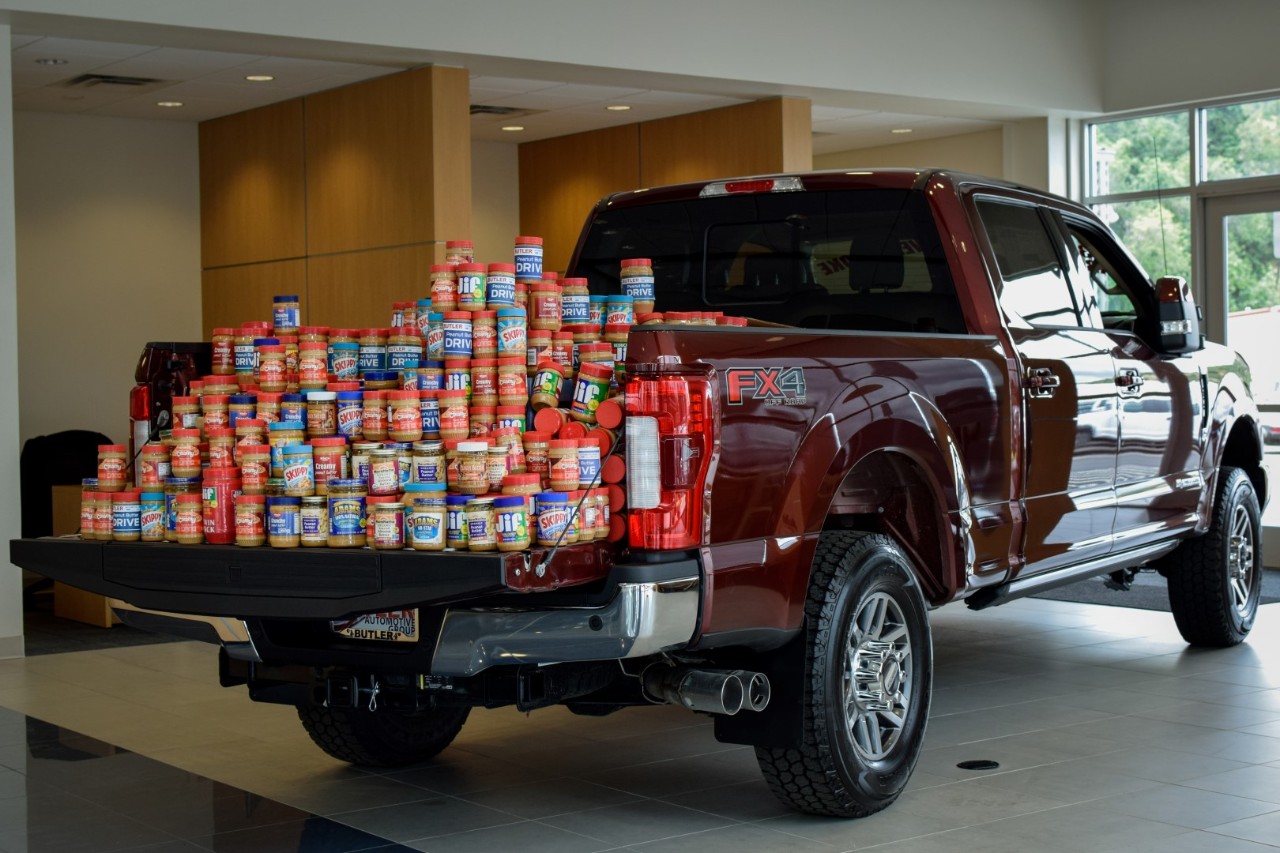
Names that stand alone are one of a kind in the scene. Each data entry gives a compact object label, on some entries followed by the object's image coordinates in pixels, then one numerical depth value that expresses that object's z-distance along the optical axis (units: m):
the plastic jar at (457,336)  3.73
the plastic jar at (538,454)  3.49
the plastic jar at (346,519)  3.50
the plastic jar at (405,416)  3.61
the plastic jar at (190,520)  3.74
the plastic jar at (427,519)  3.37
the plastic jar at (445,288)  3.80
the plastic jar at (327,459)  3.65
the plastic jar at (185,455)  3.84
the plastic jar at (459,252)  4.13
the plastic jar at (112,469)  4.02
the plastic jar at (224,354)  4.19
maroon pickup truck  3.39
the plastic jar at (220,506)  3.70
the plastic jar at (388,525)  3.43
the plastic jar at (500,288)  3.82
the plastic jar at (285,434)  3.74
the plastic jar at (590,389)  3.70
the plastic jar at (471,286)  3.79
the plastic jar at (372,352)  3.97
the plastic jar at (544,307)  3.91
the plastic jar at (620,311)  4.09
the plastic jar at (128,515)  3.86
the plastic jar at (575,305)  4.01
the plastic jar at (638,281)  4.27
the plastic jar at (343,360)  3.95
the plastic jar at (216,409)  3.96
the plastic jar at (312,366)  3.87
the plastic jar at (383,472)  3.52
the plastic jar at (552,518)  3.33
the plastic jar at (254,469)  3.68
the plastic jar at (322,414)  3.80
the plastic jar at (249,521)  3.62
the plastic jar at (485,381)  3.68
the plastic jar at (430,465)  3.51
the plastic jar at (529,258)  4.03
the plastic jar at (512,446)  3.51
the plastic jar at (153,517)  3.85
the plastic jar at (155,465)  3.92
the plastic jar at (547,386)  3.71
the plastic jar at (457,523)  3.36
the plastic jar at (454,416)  3.61
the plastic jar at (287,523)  3.57
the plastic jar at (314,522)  3.54
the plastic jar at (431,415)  3.65
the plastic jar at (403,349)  3.91
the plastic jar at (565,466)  3.41
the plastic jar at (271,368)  3.90
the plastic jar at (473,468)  3.44
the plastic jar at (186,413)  4.03
